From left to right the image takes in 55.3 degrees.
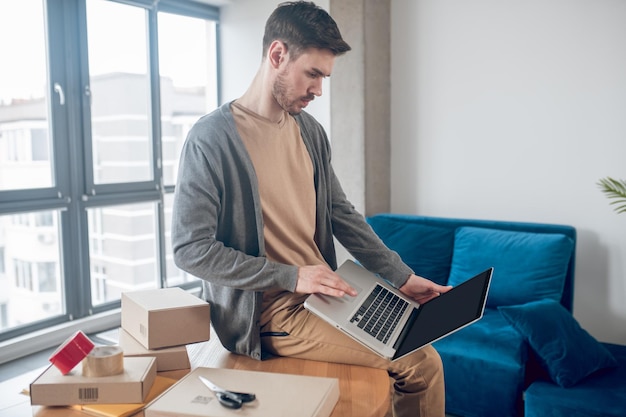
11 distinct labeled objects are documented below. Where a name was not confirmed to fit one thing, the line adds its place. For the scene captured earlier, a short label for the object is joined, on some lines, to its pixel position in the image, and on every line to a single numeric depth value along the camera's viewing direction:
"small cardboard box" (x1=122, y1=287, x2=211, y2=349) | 1.50
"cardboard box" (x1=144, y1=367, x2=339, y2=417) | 1.14
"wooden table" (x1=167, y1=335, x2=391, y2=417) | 1.31
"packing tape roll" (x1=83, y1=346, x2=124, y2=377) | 1.31
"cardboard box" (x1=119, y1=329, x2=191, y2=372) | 1.48
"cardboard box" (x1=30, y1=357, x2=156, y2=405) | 1.27
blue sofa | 2.52
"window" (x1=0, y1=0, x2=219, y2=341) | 3.48
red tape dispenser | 1.32
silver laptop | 1.36
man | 1.47
